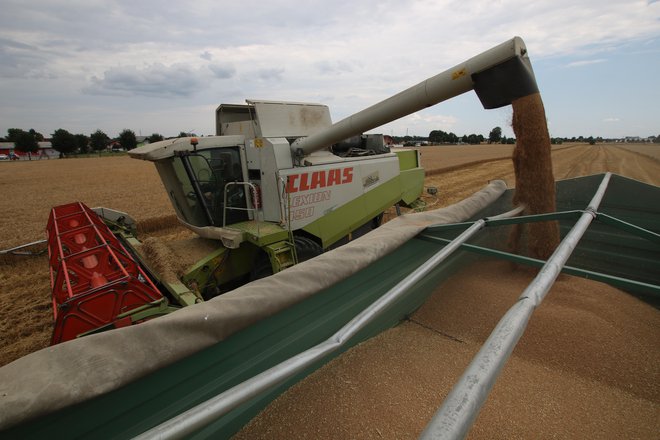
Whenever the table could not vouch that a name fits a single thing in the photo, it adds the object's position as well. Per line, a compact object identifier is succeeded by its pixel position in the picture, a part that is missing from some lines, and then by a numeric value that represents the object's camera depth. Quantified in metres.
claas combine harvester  2.38
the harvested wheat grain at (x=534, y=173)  2.39
